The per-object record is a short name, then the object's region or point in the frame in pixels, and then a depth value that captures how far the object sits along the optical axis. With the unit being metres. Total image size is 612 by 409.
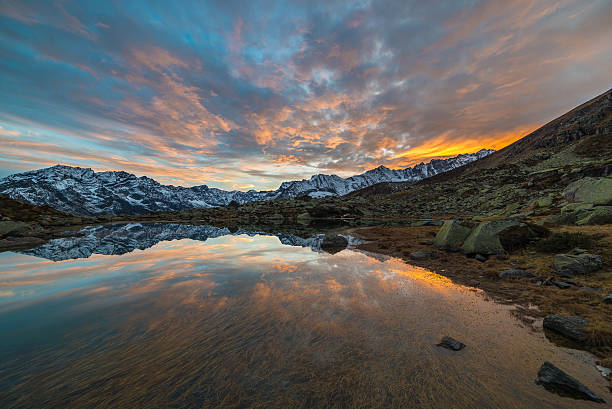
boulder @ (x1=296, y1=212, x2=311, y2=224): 76.97
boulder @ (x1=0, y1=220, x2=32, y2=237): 34.41
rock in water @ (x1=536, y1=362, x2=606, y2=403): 4.90
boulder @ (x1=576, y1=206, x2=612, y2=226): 17.78
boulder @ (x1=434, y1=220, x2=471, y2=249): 20.30
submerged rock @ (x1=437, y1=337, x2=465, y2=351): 6.86
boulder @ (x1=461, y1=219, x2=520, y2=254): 17.41
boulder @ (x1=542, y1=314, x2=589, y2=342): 7.04
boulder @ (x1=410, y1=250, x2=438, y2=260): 18.39
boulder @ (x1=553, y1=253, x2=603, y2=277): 11.78
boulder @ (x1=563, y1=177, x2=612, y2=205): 25.18
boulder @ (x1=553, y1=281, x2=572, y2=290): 10.73
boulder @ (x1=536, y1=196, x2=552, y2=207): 36.18
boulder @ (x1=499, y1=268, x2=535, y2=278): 12.48
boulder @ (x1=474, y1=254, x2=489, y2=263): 16.25
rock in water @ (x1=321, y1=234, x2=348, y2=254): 24.27
